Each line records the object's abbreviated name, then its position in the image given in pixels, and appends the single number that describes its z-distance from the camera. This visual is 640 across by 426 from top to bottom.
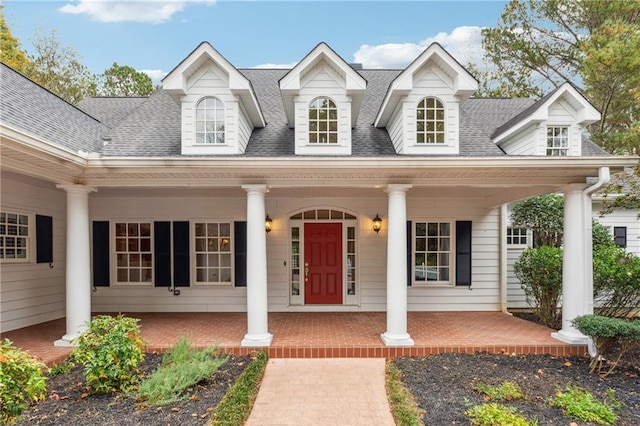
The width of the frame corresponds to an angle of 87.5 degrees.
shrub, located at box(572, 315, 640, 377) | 4.23
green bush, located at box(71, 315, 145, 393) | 3.64
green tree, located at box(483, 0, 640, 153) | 9.27
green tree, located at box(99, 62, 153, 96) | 18.56
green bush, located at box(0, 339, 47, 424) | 2.57
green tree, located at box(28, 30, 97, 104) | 15.65
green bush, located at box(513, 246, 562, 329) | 6.53
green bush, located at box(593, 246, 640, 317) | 5.99
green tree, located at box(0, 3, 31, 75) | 14.05
